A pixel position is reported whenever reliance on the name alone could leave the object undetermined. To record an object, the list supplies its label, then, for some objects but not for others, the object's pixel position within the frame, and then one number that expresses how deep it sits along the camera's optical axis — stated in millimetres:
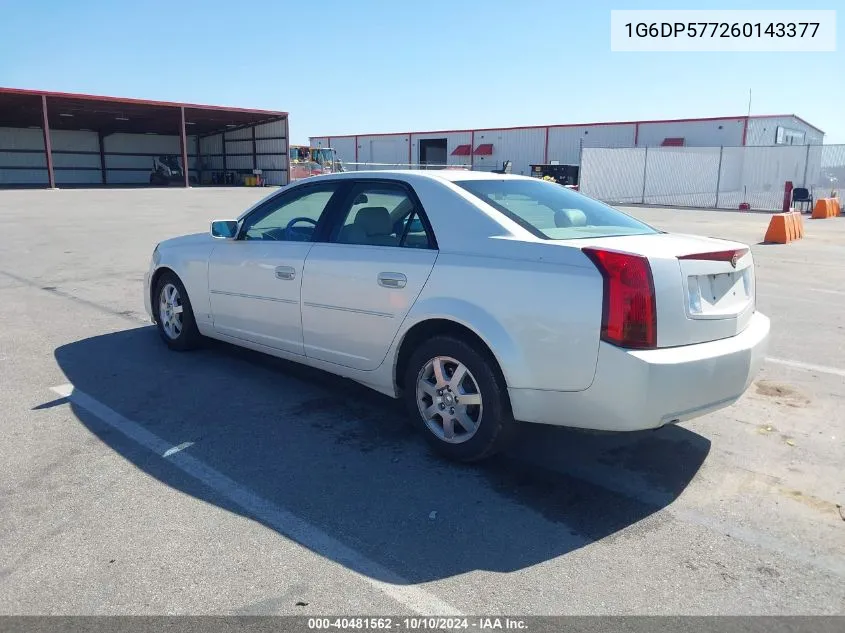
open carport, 42178
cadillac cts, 3285
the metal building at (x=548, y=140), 42344
